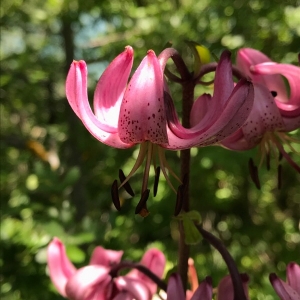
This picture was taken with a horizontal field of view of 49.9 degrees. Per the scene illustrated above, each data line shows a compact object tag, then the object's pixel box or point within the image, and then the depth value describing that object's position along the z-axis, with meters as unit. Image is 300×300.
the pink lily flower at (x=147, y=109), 0.07
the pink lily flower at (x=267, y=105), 0.09
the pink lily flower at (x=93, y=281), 0.10
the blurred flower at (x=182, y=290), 0.08
